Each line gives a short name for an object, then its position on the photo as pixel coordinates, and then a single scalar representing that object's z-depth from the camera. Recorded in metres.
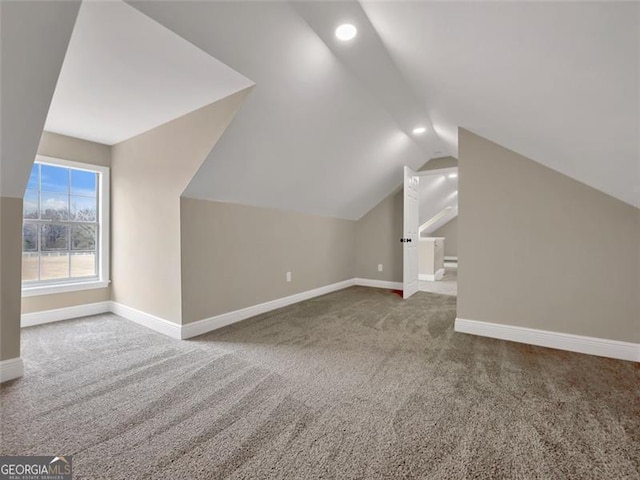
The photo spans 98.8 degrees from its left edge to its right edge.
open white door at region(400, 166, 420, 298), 4.16
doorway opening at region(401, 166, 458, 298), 4.25
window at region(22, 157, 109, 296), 2.99
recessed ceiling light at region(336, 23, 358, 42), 1.74
